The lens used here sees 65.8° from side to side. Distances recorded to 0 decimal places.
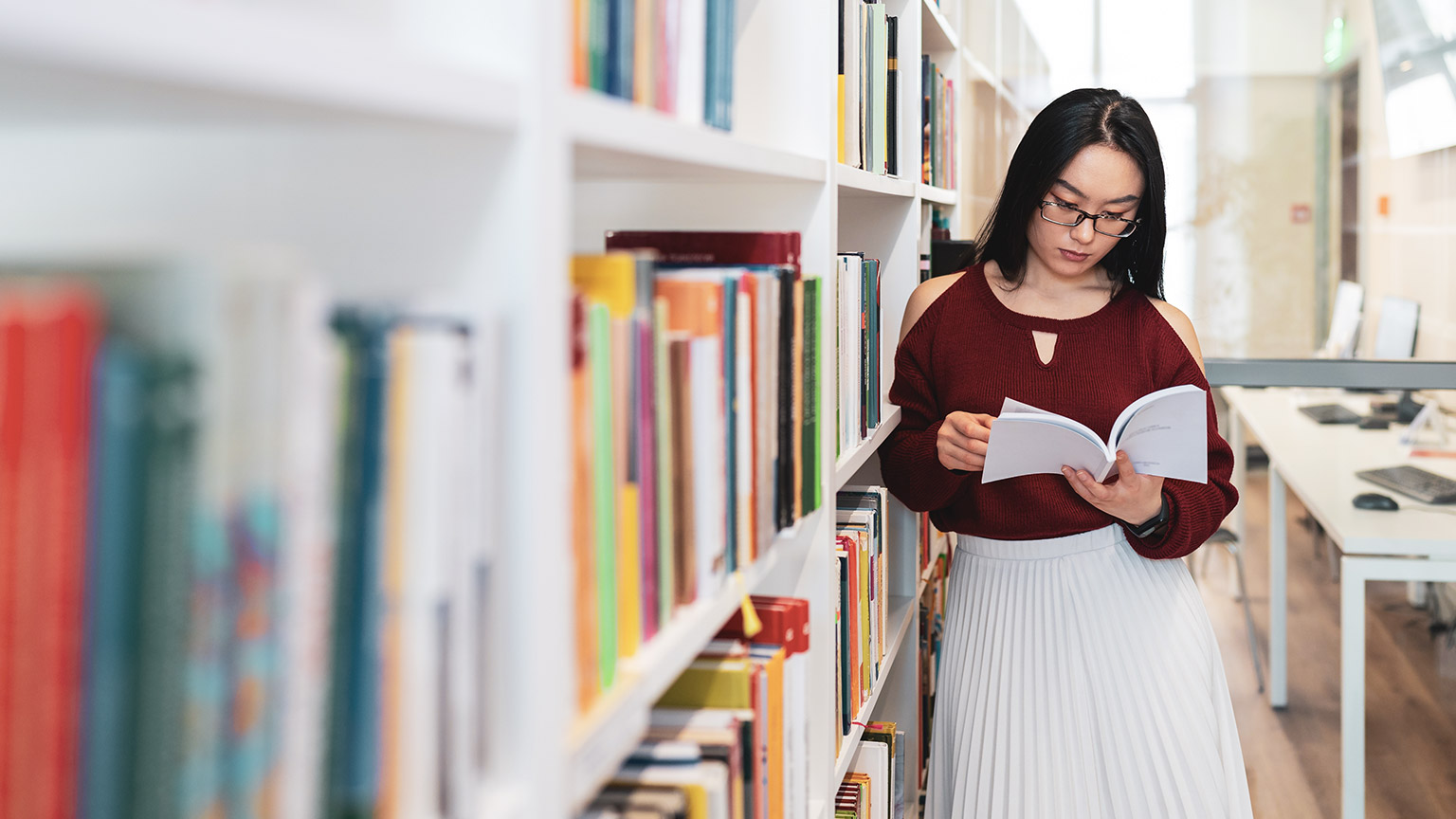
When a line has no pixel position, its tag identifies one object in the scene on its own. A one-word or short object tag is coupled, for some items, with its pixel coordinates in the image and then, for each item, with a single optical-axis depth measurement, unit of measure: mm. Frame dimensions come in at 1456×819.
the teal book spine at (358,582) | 496
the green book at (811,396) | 1149
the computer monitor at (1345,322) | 2777
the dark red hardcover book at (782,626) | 1125
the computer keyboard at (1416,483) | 2712
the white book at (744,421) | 933
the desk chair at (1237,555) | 3059
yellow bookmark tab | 1031
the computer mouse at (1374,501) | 2715
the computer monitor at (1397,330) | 2715
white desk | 2602
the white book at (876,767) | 1710
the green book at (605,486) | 687
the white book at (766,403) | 984
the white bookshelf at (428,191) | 468
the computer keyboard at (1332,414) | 2922
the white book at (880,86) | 1730
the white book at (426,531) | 515
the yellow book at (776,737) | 1069
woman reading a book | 1761
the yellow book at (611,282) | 741
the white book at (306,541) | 457
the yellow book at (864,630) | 1678
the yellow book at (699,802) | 858
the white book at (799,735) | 1131
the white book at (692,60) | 921
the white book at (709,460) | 854
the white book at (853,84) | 1538
